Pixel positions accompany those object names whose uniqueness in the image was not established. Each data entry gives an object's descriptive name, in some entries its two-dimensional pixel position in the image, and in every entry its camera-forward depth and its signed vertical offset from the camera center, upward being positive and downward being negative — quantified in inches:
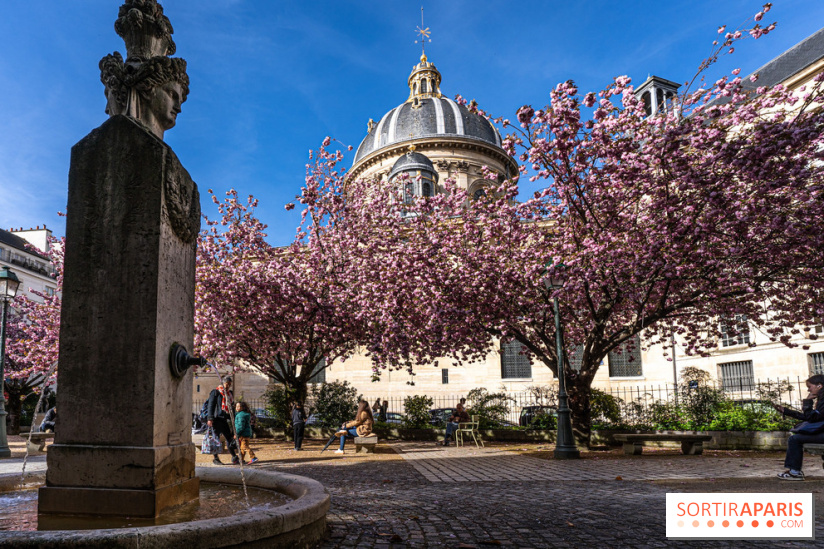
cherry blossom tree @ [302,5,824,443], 475.8 +115.2
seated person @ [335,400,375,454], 645.3 -69.1
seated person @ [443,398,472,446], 767.7 -78.5
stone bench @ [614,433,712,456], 550.4 -81.5
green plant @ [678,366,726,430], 678.5 -57.5
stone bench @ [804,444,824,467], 350.6 -56.8
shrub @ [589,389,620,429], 778.6 -66.7
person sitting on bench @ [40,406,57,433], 692.1 -64.8
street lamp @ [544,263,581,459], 523.2 -50.0
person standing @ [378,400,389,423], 1024.2 -91.6
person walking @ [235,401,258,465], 520.4 -57.3
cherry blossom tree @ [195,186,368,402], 754.8 +68.6
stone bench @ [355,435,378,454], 631.2 -88.0
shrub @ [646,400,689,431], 709.3 -75.7
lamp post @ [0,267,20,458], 592.1 +76.9
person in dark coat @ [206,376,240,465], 502.3 -42.5
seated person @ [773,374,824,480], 332.2 -46.0
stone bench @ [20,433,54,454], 621.9 -79.6
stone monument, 168.2 +13.6
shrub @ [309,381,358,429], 888.3 -65.9
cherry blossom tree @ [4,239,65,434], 953.2 +43.7
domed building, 2117.4 +836.0
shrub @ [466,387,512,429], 837.8 -74.3
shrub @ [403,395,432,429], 893.2 -79.5
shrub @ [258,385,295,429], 852.9 -62.4
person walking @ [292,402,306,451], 670.5 -67.6
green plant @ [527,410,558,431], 803.4 -87.2
